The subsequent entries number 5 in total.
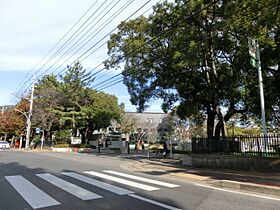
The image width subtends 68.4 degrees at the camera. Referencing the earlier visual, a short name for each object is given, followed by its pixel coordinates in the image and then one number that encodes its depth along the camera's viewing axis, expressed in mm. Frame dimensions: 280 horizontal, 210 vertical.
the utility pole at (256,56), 9833
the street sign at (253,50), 9800
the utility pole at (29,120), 28857
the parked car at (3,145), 30473
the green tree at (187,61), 12082
